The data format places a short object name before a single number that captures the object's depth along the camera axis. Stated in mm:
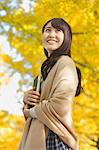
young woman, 2484
